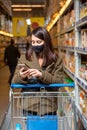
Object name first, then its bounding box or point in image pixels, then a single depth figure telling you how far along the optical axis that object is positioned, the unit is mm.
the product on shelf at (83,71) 4136
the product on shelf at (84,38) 4159
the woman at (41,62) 3242
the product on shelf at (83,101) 4069
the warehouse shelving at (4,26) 18616
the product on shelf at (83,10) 4217
